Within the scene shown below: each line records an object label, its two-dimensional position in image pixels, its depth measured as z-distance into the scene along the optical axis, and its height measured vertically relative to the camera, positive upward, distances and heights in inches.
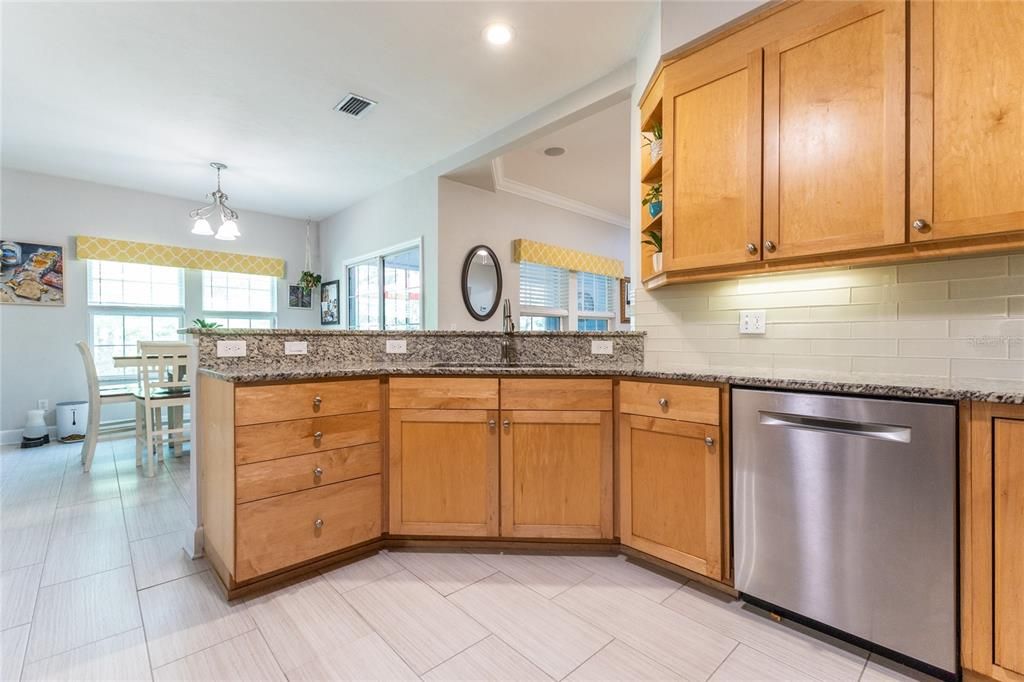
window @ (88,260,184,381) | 182.4 +13.7
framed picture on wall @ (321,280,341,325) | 226.2 +19.2
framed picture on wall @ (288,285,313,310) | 233.0 +22.1
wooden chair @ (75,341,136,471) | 132.1 -19.9
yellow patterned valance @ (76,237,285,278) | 176.4 +37.0
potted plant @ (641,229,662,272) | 82.4 +19.2
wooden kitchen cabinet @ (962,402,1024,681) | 45.5 -22.4
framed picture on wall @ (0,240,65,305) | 162.2 +25.1
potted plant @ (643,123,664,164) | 82.4 +38.5
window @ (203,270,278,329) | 209.9 +19.8
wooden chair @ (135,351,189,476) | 132.6 -20.3
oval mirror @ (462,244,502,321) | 164.0 +22.1
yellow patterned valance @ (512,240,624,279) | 181.6 +38.2
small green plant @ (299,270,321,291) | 230.6 +31.2
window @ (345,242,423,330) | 176.2 +21.4
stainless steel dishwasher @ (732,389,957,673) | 49.5 -22.7
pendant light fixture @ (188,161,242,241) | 157.1 +43.5
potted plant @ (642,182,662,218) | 84.1 +27.5
